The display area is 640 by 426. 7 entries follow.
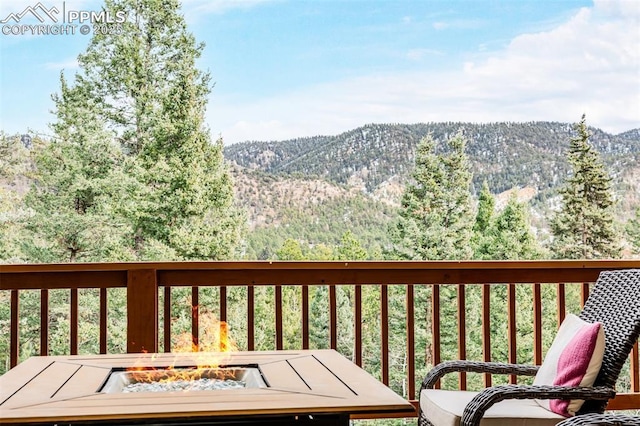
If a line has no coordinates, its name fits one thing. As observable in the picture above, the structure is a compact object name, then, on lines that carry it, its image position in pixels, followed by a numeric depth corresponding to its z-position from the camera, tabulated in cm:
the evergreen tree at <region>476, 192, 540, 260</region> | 1185
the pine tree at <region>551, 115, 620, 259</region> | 1105
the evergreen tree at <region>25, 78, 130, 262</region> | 1238
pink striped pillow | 267
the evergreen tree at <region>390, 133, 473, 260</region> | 1129
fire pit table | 186
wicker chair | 252
